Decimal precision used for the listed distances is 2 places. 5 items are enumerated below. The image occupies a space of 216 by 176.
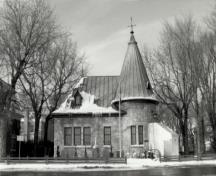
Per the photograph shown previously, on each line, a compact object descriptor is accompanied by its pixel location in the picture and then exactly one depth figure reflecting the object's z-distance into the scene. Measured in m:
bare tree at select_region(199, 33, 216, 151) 33.94
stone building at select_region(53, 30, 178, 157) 32.81
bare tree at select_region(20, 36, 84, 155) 37.84
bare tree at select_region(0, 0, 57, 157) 30.30
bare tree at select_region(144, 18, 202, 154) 34.97
